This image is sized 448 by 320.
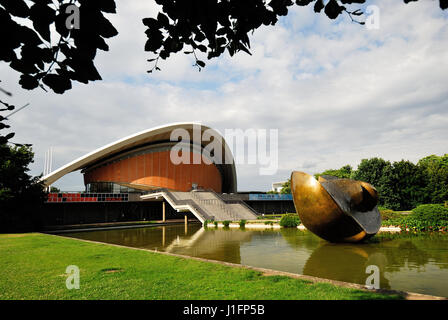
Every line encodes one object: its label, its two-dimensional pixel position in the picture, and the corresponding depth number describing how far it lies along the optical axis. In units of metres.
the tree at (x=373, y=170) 36.63
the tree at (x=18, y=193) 19.98
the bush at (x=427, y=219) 14.39
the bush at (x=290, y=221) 19.02
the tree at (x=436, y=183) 35.03
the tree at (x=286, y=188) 58.06
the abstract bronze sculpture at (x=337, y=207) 9.98
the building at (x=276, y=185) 107.61
